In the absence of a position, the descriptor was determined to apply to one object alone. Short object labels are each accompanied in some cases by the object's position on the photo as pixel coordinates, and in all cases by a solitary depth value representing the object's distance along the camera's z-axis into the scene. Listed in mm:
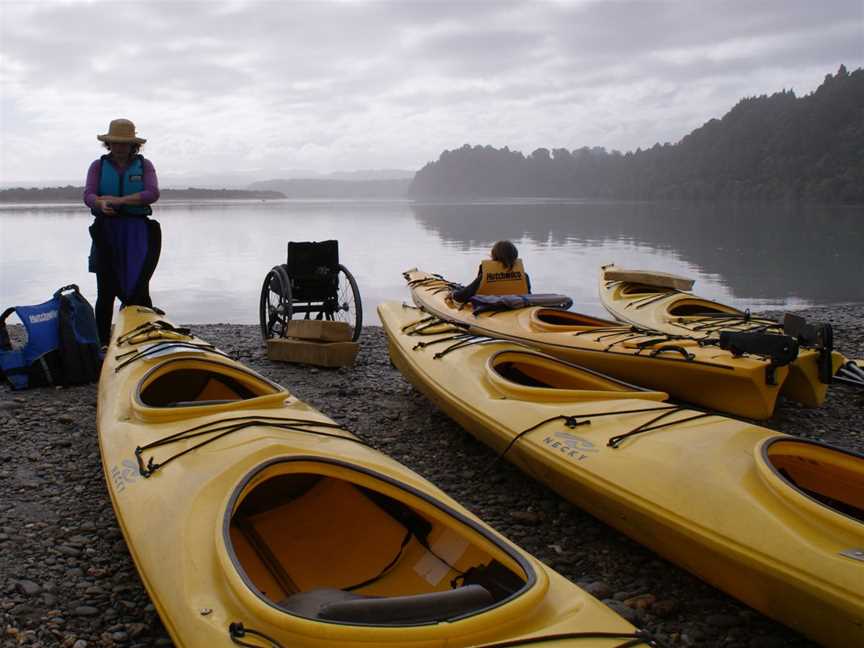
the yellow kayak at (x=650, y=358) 4246
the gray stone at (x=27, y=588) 2629
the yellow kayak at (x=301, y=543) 1782
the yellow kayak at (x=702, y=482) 2312
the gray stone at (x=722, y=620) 2607
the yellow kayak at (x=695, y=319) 4613
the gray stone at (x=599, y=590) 2762
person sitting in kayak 6422
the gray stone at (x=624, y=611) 2535
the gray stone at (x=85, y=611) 2537
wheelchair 6359
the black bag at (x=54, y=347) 5156
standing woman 5609
